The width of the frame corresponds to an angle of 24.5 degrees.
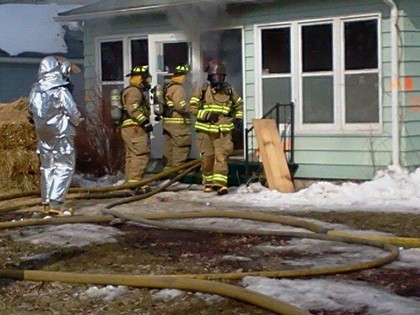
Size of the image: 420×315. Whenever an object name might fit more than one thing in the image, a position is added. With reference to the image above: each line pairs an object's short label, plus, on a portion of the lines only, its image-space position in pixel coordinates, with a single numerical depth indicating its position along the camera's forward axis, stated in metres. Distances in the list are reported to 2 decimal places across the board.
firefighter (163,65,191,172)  14.53
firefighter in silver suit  11.44
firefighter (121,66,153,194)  14.19
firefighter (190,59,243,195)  13.84
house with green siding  13.23
